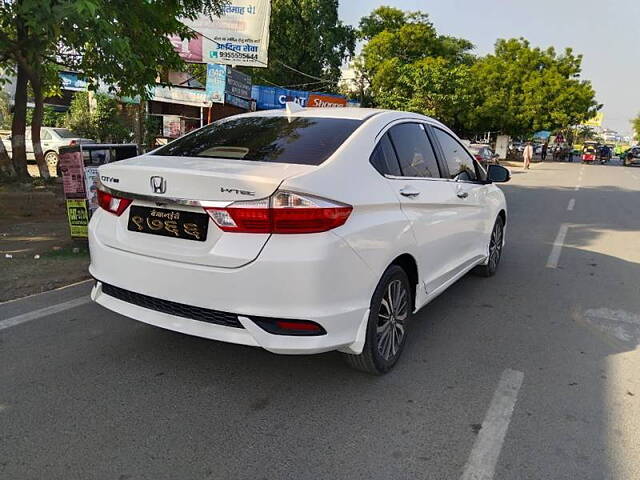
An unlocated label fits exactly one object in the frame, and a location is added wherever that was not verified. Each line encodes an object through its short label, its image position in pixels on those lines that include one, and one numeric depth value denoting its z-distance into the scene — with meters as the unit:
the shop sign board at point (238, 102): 20.34
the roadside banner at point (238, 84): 19.98
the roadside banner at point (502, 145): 45.28
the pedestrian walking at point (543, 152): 52.01
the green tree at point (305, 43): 30.16
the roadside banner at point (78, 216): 6.42
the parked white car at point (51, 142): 17.05
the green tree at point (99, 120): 19.55
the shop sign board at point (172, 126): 22.67
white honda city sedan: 2.79
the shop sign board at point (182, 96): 21.81
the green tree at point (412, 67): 33.25
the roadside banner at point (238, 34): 18.91
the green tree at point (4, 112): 25.69
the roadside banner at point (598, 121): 106.03
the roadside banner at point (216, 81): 19.53
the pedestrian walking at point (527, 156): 33.91
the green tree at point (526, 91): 41.31
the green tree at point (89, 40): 4.71
